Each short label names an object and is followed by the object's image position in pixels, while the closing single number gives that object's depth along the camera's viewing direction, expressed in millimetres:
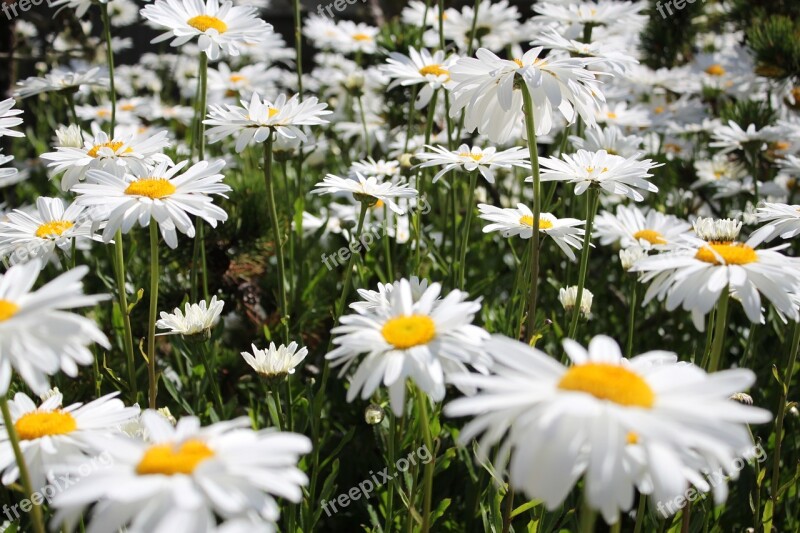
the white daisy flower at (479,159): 718
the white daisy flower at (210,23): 783
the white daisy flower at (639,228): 797
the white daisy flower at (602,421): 452
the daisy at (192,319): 681
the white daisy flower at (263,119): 722
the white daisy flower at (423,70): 905
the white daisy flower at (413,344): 534
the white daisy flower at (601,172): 671
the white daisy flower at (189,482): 449
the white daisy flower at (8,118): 682
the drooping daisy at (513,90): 627
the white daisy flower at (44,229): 691
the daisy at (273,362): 659
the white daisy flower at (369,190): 719
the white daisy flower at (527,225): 693
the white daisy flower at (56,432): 542
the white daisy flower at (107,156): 703
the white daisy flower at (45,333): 487
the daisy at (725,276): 565
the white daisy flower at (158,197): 622
